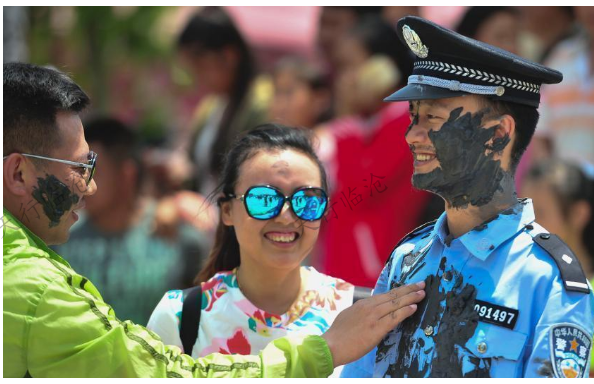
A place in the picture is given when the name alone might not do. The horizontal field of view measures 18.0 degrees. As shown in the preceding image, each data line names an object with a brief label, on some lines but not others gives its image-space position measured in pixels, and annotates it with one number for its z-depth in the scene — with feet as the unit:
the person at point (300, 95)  47.36
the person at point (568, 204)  36.34
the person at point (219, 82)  46.71
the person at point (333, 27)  52.46
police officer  19.89
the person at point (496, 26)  43.19
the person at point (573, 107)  42.64
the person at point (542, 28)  48.16
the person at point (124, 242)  43.32
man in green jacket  21.25
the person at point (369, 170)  40.38
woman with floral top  26.08
